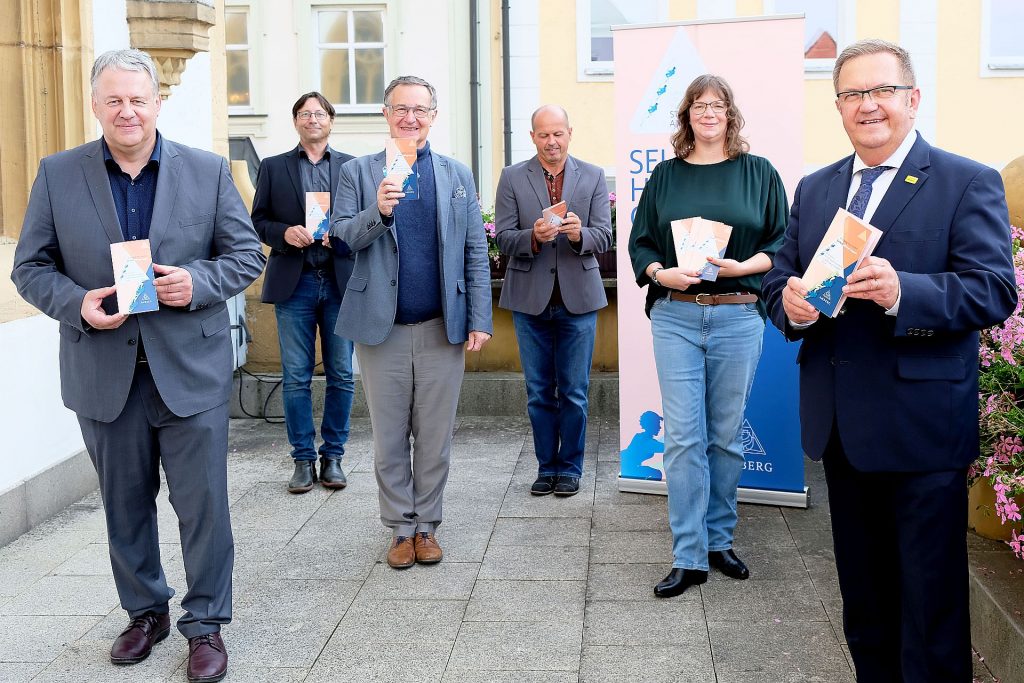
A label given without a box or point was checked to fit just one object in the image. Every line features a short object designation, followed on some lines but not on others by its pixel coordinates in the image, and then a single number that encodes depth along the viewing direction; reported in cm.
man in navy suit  318
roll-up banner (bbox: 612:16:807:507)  603
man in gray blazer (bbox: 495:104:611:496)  666
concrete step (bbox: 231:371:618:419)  877
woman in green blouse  509
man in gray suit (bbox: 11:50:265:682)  411
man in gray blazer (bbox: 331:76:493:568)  543
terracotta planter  445
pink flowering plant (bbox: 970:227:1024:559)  363
